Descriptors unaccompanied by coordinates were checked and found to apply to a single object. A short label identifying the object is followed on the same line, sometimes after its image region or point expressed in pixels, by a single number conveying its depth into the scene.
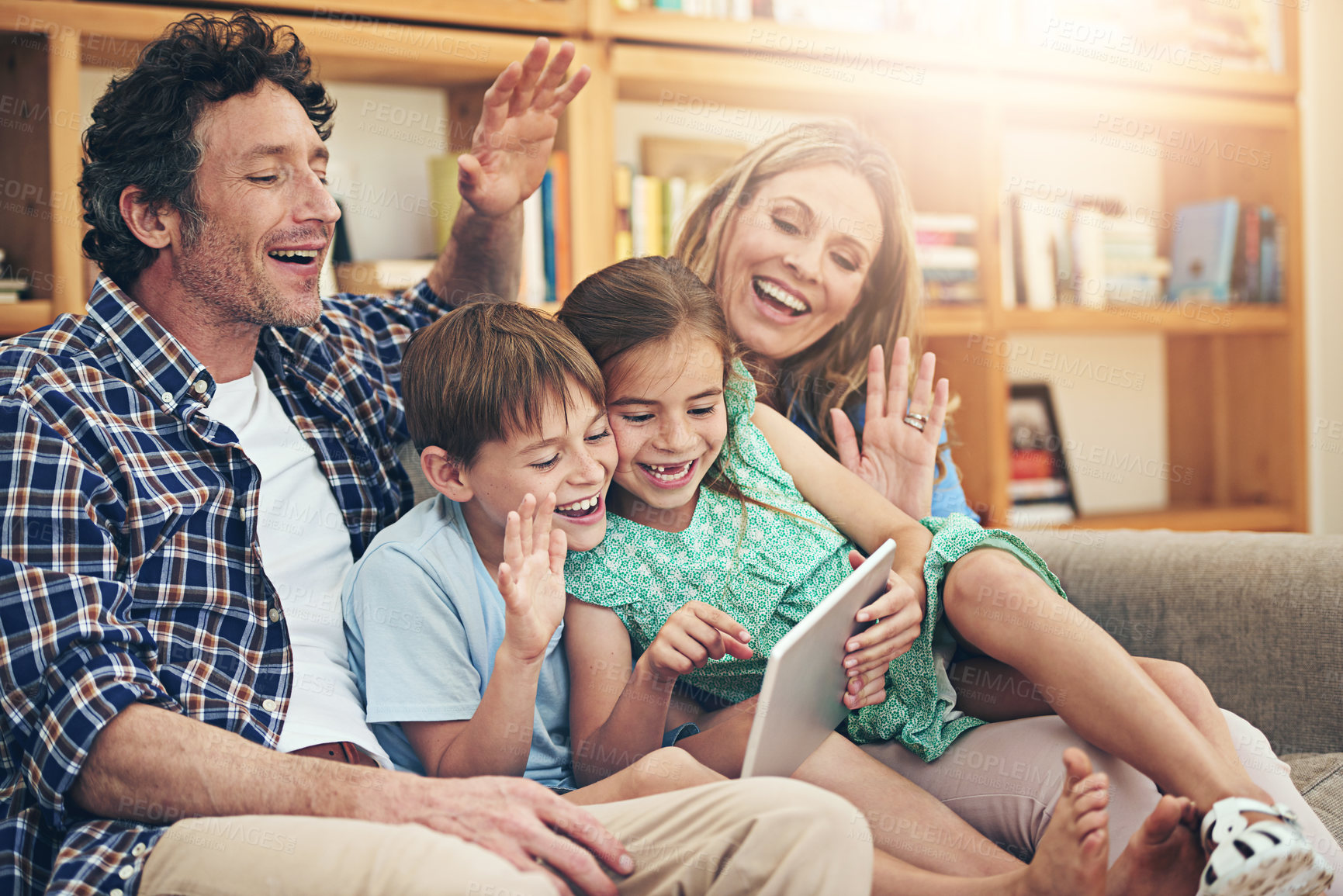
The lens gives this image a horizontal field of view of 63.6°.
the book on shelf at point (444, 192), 2.37
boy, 1.06
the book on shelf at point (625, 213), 2.43
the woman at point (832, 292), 1.52
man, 0.90
